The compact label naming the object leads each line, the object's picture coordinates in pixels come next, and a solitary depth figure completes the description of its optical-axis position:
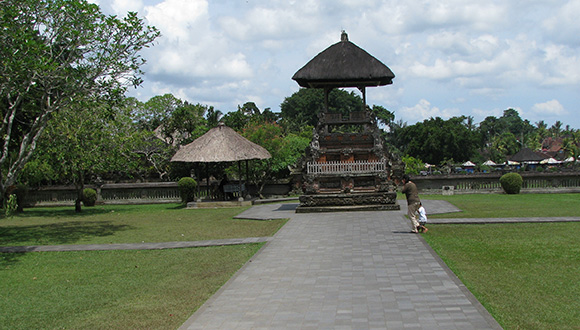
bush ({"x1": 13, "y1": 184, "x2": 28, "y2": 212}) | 25.19
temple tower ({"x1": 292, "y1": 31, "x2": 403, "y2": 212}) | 19.25
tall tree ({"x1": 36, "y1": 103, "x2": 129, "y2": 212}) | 22.61
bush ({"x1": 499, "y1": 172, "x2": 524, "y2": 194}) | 27.41
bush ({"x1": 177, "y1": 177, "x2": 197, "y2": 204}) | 26.19
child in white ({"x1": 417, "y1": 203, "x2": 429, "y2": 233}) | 13.16
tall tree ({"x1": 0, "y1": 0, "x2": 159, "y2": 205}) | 13.02
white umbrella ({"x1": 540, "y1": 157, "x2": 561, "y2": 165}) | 59.09
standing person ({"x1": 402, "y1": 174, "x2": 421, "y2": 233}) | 13.07
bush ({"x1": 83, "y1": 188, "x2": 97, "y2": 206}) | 28.22
